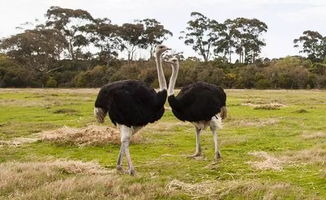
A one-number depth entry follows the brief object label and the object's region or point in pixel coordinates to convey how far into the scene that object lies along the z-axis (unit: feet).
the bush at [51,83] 182.39
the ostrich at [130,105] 28.43
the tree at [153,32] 223.92
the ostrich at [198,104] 33.55
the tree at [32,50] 202.59
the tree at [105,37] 219.82
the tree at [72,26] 220.64
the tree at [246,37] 232.53
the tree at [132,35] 220.64
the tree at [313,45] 248.93
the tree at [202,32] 236.84
